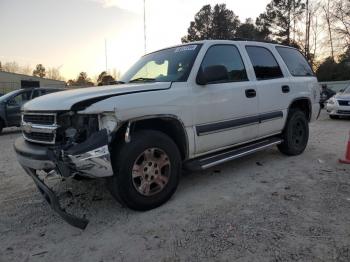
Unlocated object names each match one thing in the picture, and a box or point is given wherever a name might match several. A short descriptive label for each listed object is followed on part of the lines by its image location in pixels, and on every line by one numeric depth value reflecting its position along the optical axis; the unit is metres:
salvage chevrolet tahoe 3.54
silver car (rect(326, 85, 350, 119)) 12.89
